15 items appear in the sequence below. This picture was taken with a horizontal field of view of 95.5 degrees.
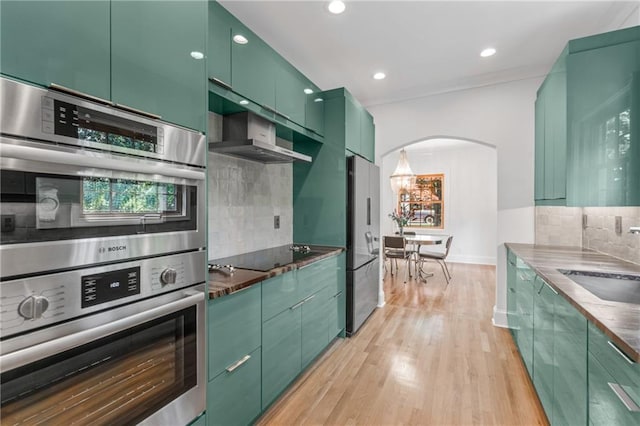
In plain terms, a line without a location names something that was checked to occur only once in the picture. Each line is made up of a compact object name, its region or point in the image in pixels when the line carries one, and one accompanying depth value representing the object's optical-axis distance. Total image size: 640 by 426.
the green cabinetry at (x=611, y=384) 0.88
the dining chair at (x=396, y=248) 5.09
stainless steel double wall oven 0.78
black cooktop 1.96
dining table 5.16
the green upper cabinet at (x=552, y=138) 2.18
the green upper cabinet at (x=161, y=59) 1.01
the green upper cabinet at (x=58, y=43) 0.76
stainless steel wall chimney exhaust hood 1.94
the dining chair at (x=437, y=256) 5.22
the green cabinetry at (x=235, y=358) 1.42
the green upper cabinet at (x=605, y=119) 1.72
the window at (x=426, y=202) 7.26
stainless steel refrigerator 2.98
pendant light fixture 5.25
